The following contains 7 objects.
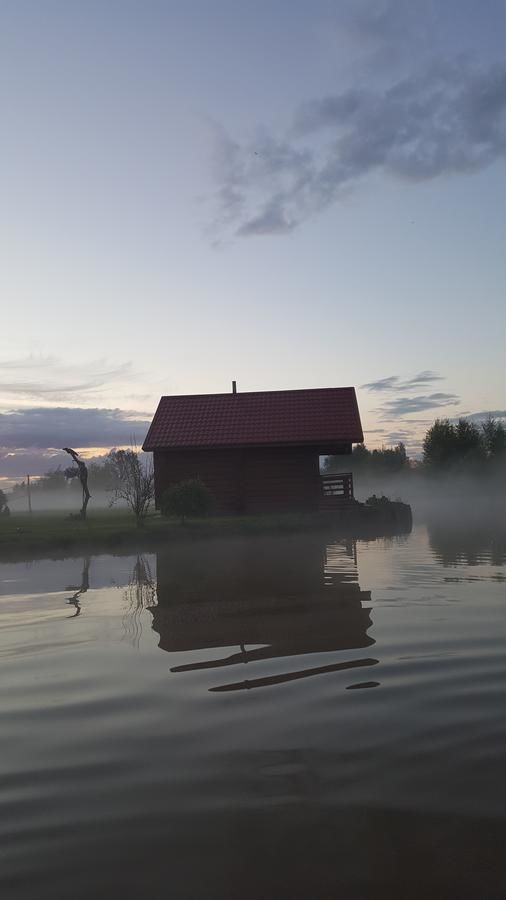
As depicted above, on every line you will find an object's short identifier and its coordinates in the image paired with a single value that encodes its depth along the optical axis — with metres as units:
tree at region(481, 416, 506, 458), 71.88
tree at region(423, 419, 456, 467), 69.75
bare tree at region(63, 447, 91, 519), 22.62
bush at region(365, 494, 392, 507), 24.67
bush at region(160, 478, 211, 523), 19.56
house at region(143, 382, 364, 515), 24.38
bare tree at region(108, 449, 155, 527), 20.56
